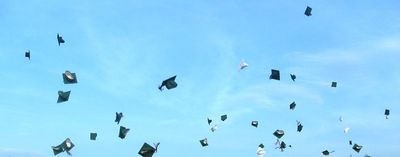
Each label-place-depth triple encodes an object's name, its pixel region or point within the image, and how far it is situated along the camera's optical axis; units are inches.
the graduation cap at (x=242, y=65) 526.5
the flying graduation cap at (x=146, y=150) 467.5
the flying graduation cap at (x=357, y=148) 679.1
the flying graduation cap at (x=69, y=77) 496.1
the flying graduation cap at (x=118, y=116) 530.3
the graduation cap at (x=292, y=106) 691.8
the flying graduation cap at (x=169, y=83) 522.6
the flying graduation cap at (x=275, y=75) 601.9
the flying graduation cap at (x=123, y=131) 549.0
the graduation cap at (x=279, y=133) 643.5
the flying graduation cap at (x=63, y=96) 523.4
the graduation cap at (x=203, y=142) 669.3
